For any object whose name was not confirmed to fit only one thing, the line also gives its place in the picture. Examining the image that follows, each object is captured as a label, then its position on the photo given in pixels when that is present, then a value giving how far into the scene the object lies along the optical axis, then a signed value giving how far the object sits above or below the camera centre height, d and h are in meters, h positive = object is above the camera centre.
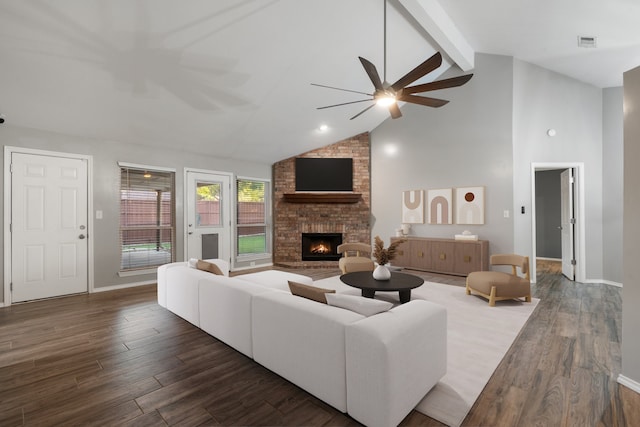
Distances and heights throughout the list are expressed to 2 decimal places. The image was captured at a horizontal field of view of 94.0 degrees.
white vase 3.73 -0.74
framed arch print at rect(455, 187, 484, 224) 5.70 +0.18
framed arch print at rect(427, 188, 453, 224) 6.06 +0.18
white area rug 1.88 -1.18
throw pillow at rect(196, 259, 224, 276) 3.35 -0.58
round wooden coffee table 3.40 -0.82
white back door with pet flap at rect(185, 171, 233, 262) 5.84 +0.03
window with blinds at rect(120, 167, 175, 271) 5.09 -0.02
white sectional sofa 1.58 -0.82
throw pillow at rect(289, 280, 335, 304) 2.15 -0.57
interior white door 5.27 -0.20
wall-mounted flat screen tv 7.10 +0.97
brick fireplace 7.18 +0.11
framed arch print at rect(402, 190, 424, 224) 6.46 +0.18
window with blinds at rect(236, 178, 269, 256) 6.79 +0.00
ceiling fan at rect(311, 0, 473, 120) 2.78 +1.29
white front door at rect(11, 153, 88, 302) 4.11 -0.12
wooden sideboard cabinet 5.48 -0.79
